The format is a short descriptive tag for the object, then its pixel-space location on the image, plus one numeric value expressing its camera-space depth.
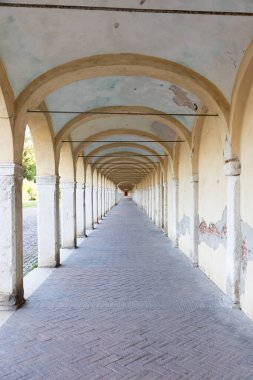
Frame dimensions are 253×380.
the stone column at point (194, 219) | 10.61
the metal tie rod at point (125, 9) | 4.20
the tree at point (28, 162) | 47.94
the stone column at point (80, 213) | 17.16
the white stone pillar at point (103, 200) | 31.23
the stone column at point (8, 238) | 6.72
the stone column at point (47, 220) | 10.34
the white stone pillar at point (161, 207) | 20.57
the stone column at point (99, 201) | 26.70
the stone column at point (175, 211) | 14.05
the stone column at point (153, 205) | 26.05
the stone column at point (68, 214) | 13.55
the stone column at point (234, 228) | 6.85
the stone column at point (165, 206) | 18.08
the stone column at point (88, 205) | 20.80
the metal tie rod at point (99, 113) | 10.18
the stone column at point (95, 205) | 24.29
